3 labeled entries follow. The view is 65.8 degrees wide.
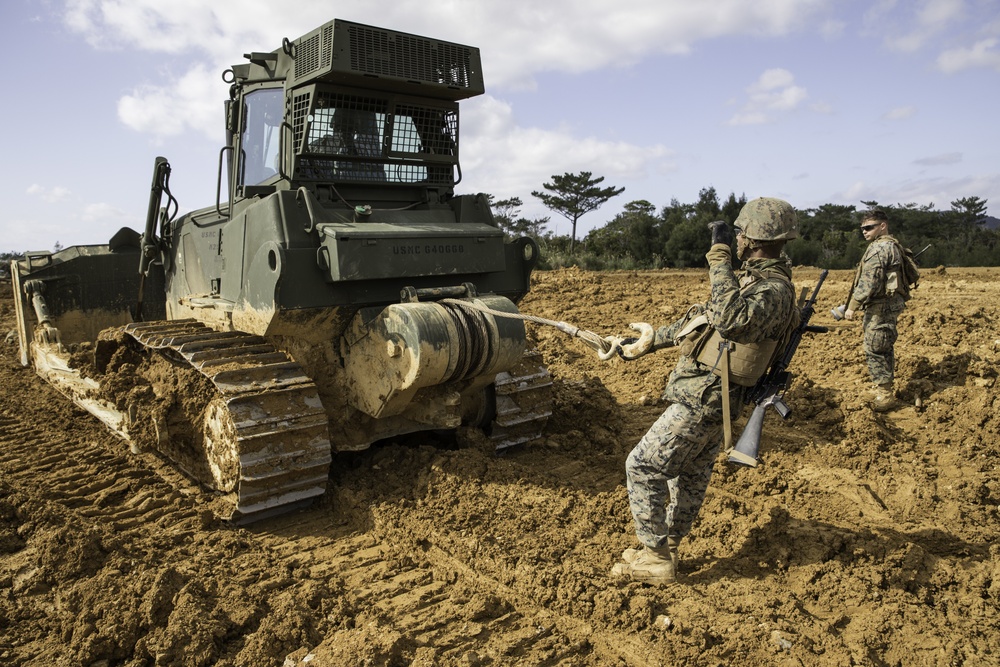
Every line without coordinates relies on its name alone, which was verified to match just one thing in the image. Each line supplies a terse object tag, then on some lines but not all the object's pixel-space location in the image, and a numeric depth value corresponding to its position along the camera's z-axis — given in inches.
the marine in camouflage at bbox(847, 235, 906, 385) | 285.7
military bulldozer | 181.6
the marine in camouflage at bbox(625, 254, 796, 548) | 141.6
